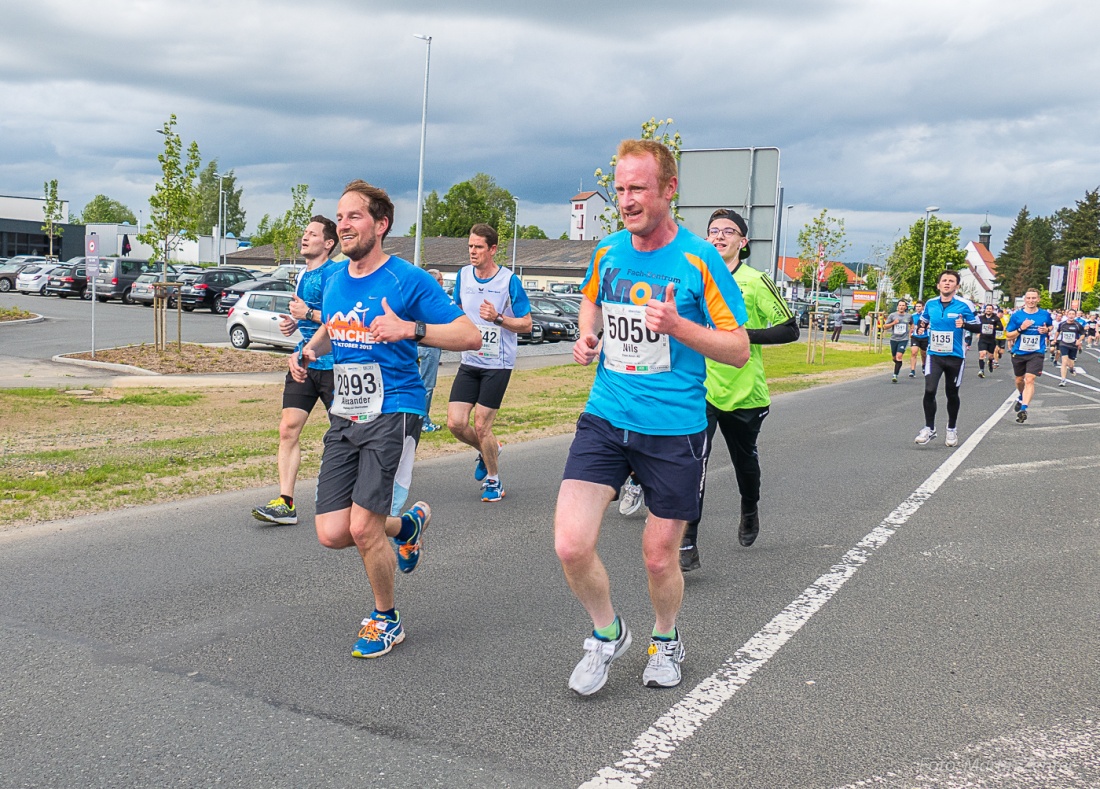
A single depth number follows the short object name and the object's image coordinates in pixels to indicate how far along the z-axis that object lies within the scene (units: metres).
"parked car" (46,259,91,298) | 42.16
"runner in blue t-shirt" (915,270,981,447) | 10.75
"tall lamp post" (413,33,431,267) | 34.34
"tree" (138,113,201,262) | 20.48
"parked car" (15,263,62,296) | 44.50
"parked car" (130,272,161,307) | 38.94
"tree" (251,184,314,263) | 67.81
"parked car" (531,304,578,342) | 33.12
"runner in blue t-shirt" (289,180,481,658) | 4.13
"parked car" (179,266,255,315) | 38.75
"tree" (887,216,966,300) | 88.31
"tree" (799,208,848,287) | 36.67
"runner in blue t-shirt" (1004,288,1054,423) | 14.80
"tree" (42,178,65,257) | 67.03
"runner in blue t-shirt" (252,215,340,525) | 6.33
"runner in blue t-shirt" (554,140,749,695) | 3.64
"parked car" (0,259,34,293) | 47.62
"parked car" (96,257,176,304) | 40.69
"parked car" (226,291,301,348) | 23.36
